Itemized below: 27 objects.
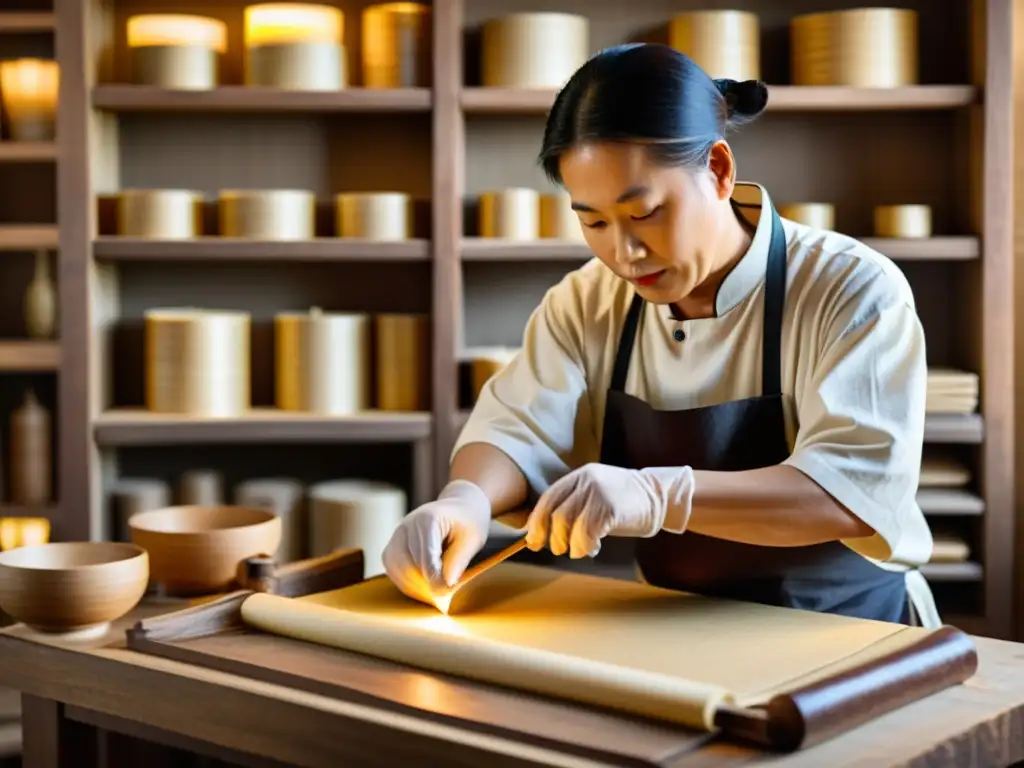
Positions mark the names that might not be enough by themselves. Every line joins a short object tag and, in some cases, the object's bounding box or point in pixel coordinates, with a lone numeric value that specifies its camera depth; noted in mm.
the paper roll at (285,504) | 3680
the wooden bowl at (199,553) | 2010
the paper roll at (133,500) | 3697
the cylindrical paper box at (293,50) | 3615
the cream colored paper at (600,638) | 1430
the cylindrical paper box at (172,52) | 3627
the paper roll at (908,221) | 3613
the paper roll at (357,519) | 3570
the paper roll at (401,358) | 3711
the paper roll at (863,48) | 3574
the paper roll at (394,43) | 3682
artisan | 1872
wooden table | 1341
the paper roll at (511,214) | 3637
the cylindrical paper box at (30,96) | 3656
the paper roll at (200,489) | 3758
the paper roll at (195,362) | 3641
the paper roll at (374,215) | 3645
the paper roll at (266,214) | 3631
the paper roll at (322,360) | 3678
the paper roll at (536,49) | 3600
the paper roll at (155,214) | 3648
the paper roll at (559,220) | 3658
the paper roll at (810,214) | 3574
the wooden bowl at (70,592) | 1773
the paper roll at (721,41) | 3578
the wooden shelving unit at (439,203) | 3574
